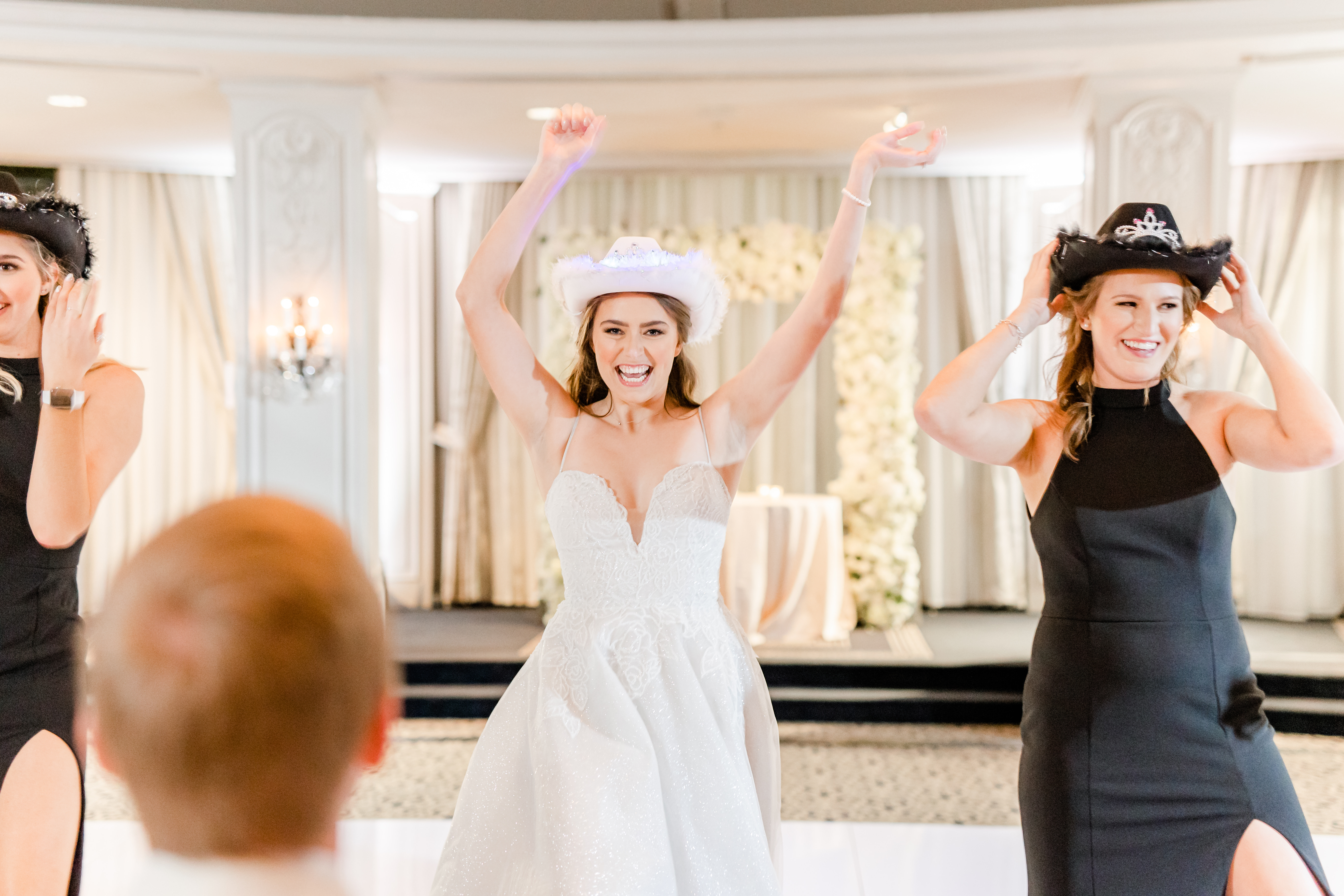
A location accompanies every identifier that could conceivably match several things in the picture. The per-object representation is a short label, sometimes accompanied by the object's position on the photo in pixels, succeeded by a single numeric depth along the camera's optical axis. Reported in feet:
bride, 7.20
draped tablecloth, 22.58
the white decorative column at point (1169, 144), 18.39
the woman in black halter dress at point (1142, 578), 6.84
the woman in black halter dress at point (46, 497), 7.11
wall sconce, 19.13
